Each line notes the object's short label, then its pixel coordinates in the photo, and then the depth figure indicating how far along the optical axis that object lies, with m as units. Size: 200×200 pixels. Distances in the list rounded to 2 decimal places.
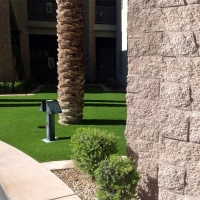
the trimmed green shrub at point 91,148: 4.10
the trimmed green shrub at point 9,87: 16.14
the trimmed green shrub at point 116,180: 3.28
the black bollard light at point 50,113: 6.57
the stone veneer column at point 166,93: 2.72
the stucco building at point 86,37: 20.81
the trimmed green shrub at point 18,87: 16.30
